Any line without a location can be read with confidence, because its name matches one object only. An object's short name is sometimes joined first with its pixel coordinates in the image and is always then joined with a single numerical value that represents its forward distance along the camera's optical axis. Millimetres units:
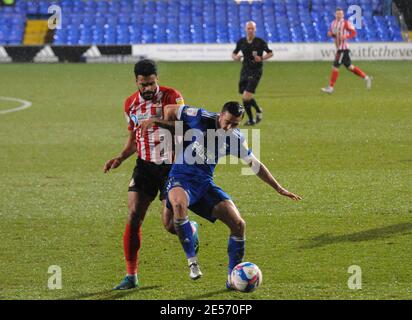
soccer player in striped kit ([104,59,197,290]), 16266
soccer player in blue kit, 15836
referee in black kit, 39562
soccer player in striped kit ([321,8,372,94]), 50281
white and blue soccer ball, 15312
